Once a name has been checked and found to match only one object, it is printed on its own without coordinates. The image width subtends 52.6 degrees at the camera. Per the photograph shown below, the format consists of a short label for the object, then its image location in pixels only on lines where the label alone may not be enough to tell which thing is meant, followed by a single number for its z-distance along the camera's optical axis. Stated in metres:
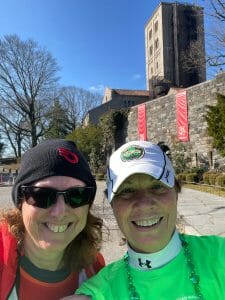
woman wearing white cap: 1.00
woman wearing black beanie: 1.13
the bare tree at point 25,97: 21.52
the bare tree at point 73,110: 31.04
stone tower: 37.31
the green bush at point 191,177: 11.35
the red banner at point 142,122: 17.20
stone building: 32.98
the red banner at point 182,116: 14.32
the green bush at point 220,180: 9.12
